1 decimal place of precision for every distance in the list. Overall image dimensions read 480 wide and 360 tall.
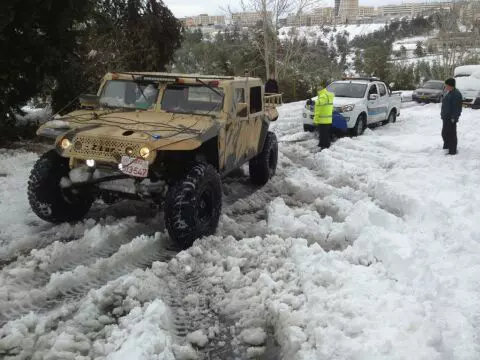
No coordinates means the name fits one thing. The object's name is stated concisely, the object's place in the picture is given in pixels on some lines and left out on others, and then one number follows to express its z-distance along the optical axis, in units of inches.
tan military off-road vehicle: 188.5
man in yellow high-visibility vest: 432.1
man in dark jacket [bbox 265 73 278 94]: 679.7
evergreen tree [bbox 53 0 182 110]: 547.7
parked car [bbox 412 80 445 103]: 1002.7
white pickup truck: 497.4
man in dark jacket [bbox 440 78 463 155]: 384.8
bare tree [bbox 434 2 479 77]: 1663.4
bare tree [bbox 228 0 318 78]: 1077.1
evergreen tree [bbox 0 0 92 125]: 330.0
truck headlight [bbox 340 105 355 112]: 491.1
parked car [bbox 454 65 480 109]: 835.4
